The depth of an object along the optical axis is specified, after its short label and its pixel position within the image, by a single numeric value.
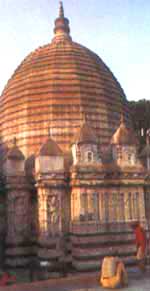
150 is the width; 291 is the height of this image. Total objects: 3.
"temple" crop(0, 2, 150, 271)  12.48
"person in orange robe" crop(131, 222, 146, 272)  8.45
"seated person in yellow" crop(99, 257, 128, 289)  6.88
